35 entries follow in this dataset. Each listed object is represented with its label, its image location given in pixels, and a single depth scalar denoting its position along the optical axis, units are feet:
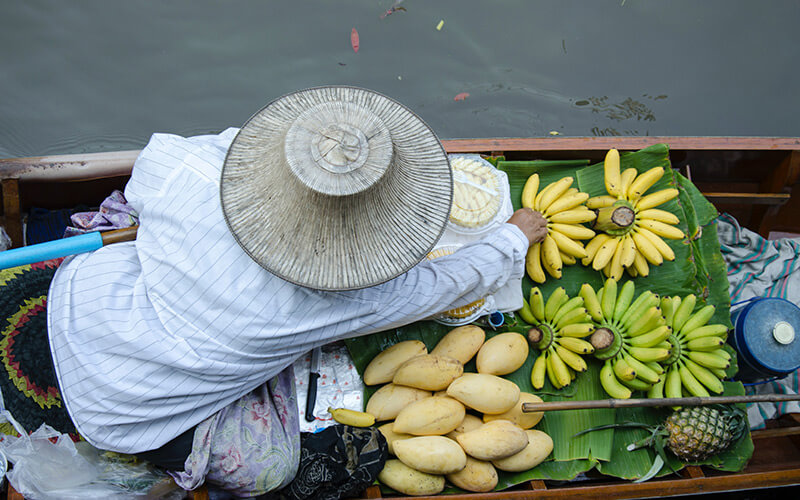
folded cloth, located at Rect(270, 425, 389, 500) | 6.28
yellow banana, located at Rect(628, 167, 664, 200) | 8.00
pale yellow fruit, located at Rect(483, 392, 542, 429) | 7.10
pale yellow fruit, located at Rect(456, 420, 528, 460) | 6.57
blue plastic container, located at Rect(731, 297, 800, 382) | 8.04
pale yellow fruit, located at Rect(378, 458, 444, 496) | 6.56
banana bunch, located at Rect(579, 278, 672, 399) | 7.34
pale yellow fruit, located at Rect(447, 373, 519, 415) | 6.80
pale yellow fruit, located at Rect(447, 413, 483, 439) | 6.92
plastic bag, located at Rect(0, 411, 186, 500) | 5.54
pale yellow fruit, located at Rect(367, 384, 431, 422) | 6.95
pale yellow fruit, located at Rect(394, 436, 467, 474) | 6.42
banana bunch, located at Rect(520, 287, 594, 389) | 7.43
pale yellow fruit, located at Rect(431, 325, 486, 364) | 7.32
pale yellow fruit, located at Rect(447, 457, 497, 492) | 6.72
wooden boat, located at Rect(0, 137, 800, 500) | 7.36
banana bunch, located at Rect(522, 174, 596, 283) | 7.81
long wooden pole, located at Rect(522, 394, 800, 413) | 6.91
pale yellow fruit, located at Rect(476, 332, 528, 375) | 7.25
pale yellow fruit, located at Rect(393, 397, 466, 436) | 6.62
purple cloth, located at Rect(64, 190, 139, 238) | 7.32
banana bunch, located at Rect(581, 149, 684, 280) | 7.86
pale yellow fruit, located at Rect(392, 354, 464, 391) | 6.88
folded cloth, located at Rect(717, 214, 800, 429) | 9.31
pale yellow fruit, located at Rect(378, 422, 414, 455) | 6.78
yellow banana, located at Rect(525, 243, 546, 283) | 7.92
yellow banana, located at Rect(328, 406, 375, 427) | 6.79
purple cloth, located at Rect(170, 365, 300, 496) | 5.81
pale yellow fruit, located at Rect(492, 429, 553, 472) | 6.87
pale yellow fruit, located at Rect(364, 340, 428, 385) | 7.16
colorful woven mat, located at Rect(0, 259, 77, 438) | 5.70
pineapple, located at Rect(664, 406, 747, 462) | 7.23
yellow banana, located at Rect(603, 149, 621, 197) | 8.11
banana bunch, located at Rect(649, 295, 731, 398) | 7.68
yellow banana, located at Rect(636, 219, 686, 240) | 7.90
